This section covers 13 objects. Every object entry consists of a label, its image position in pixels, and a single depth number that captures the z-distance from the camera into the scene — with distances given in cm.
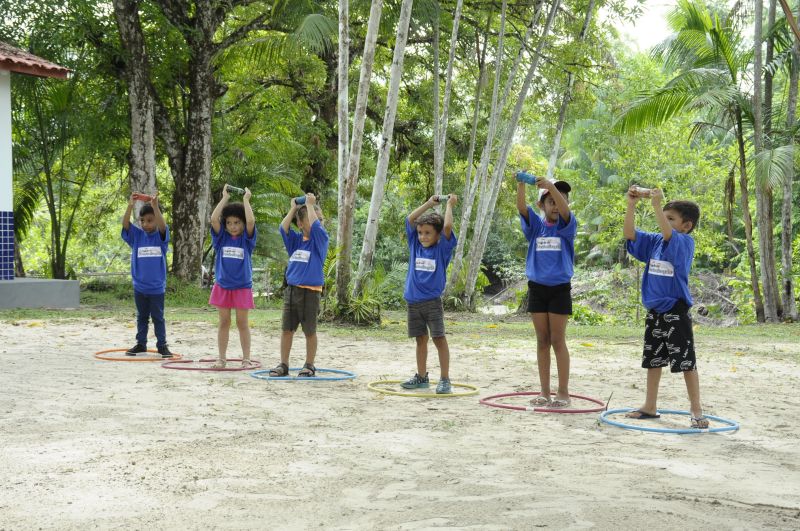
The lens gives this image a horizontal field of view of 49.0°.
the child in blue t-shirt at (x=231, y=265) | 873
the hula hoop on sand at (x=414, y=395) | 729
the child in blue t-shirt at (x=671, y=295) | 623
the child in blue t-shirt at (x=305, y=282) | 829
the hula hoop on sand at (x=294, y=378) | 808
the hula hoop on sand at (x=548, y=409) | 670
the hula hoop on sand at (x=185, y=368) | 851
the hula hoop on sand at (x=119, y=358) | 911
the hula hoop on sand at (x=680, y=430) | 596
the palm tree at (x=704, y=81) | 1759
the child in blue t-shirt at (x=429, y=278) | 749
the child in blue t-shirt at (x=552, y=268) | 678
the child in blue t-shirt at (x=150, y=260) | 938
